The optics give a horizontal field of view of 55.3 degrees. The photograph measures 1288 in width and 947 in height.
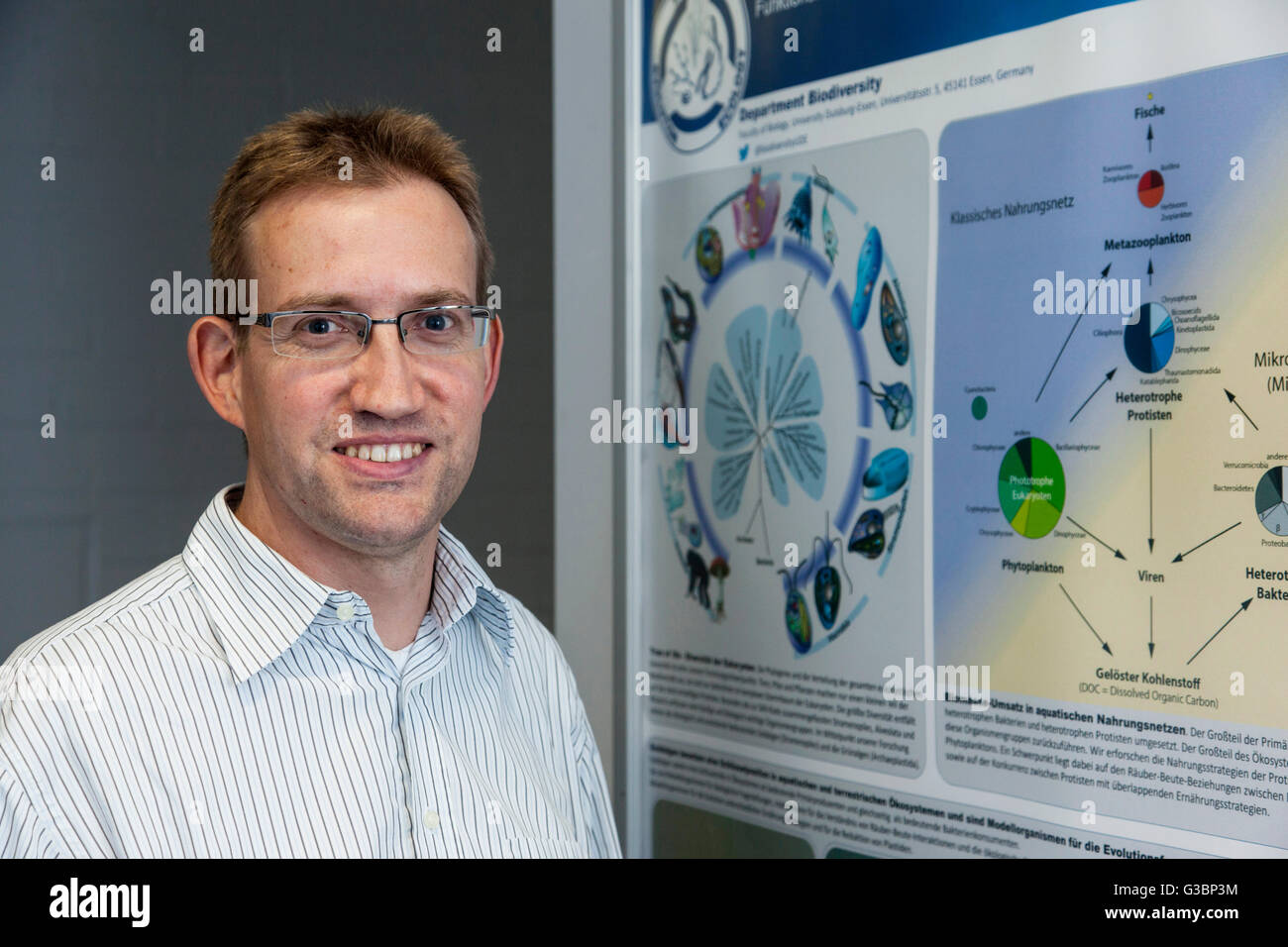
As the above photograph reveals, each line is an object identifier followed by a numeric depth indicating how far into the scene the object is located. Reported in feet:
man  3.82
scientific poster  4.54
